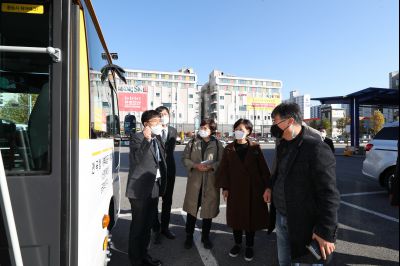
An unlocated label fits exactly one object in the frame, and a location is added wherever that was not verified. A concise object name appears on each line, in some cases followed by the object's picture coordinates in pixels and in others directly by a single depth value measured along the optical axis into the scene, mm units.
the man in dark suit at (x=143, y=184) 3057
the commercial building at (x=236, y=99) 75812
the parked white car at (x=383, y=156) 6694
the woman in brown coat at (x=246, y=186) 3500
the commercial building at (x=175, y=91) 75750
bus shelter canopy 17547
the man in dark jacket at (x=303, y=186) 1979
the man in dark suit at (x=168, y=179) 4223
